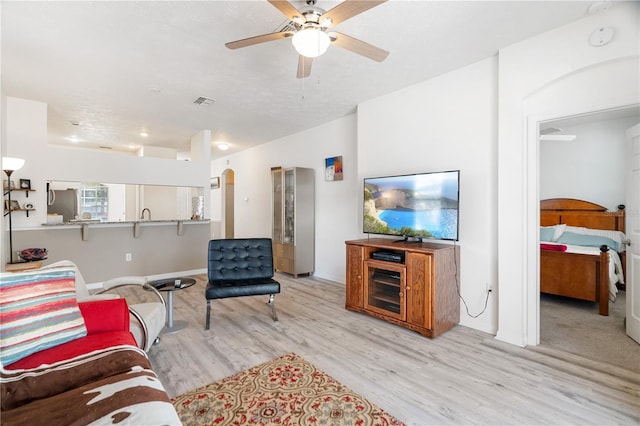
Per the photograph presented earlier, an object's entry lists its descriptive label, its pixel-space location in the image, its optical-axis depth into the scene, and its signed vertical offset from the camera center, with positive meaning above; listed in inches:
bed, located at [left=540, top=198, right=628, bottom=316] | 137.5 -20.5
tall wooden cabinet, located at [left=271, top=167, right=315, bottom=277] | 204.4 -6.3
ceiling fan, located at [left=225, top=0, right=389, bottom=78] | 69.3 +46.7
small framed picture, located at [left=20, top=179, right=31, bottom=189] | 161.9 +16.3
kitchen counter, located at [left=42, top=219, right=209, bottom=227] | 175.0 -6.0
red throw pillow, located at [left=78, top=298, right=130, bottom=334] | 76.0 -26.9
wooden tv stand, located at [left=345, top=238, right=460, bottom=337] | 110.4 -29.6
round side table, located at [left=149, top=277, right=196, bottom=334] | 115.0 -28.9
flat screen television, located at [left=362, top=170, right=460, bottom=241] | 117.0 +2.5
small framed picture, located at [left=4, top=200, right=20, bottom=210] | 153.6 +4.6
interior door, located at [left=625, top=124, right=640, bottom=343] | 102.3 -7.9
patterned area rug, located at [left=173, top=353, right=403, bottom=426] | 67.7 -47.1
